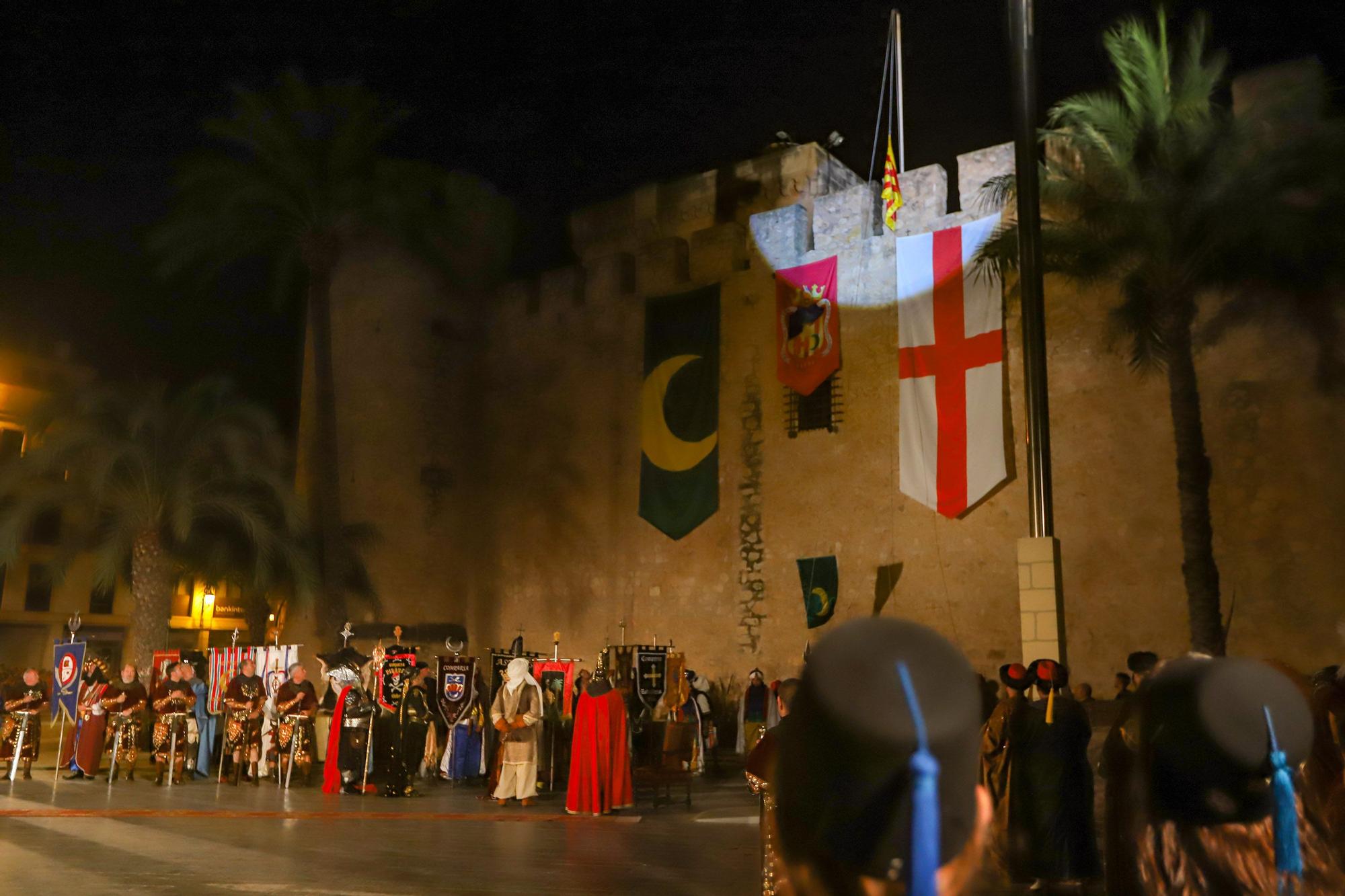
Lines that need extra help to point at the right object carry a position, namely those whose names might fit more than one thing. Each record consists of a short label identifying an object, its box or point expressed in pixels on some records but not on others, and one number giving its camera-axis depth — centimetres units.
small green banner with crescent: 1797
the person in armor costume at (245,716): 1386
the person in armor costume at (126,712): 1398
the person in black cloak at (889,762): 155
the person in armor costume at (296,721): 1334
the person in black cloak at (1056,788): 692
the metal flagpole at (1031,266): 1009
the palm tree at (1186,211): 1262
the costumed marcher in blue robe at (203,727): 1504
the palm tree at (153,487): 1722
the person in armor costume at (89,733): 1417
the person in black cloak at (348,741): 1279
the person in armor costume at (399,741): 1269
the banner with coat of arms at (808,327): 1859
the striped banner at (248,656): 1445
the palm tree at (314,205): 1897
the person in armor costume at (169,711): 1381
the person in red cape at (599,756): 1099
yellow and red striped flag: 1791
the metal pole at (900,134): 1781
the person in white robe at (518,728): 1148
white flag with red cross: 1664
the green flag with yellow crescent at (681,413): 2000
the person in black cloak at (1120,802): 318
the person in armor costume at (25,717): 1399
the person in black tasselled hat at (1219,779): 256
